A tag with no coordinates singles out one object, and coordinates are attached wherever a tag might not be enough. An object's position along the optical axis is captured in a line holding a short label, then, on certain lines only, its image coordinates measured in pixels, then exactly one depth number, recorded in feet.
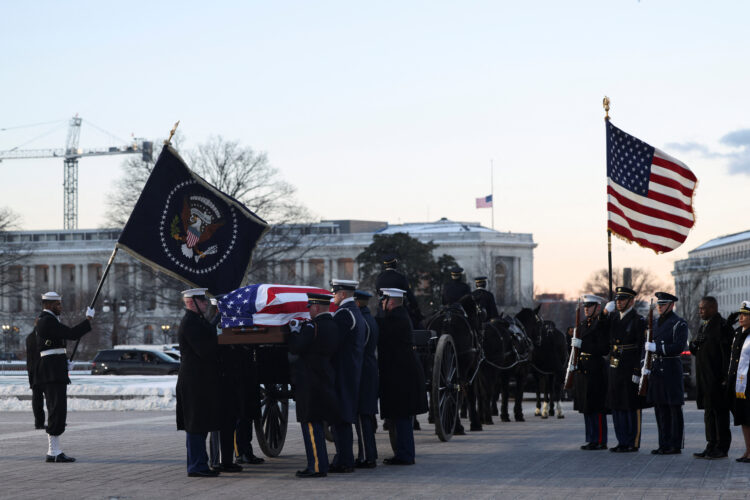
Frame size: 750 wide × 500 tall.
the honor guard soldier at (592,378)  50.93
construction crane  586.04
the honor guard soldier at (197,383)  41.55
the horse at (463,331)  57.72
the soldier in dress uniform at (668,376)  49.67
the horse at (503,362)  65.26
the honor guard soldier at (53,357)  48.37
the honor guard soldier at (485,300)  64.90
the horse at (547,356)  74.90
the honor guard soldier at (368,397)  44.98
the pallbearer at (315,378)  41.81
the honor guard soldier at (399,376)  46.09
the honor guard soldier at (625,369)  49.78
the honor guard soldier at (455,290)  60.90
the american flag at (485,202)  383.65
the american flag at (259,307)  43.01
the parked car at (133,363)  159.84
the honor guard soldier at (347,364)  43.06
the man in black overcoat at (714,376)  48.06
